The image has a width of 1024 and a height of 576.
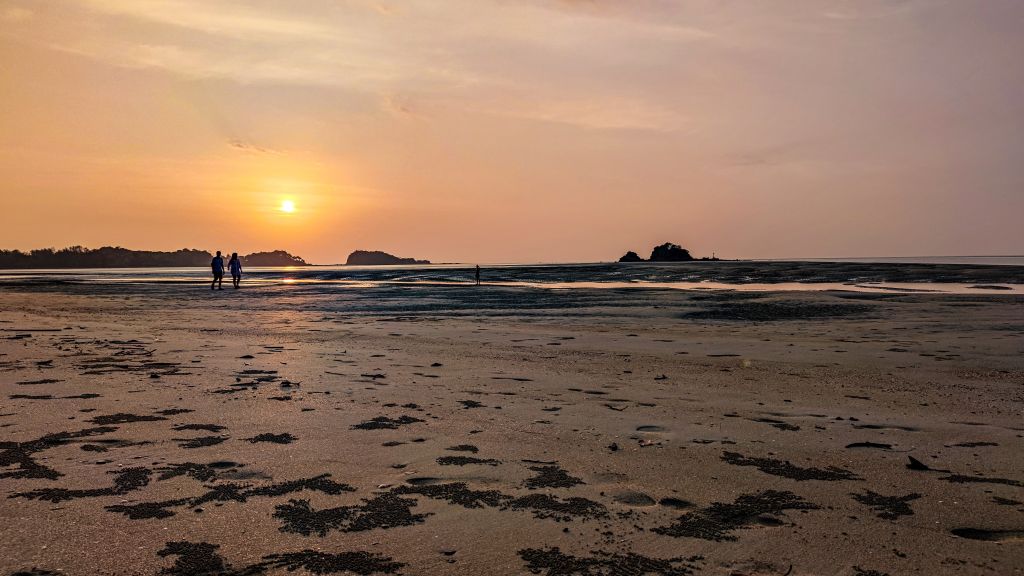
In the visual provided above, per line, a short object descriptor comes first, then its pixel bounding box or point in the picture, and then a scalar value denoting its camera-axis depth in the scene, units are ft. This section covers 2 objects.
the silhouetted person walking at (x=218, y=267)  127.25
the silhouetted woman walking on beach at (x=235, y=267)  130.72
